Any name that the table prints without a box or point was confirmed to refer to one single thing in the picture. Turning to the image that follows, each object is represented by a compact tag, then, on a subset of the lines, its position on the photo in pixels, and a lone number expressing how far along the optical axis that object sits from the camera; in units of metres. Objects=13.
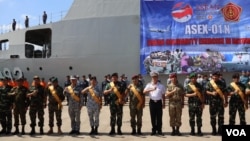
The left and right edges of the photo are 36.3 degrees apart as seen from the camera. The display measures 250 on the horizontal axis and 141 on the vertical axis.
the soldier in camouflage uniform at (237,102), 8.05
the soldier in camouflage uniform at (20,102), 8.70
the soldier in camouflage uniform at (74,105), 8.57
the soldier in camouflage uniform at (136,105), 8.40
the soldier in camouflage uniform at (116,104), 8.48
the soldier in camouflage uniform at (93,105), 8.45
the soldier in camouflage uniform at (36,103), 8.62
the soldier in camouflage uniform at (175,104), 8.27
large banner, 17.38
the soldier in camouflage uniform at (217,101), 8.12
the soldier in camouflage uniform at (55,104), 8.63
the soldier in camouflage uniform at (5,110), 8.76
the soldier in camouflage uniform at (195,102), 8.20
